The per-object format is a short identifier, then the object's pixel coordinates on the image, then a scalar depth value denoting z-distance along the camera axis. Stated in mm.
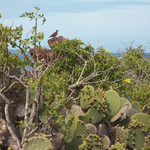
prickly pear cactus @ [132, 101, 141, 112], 9228
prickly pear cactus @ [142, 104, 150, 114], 8954
